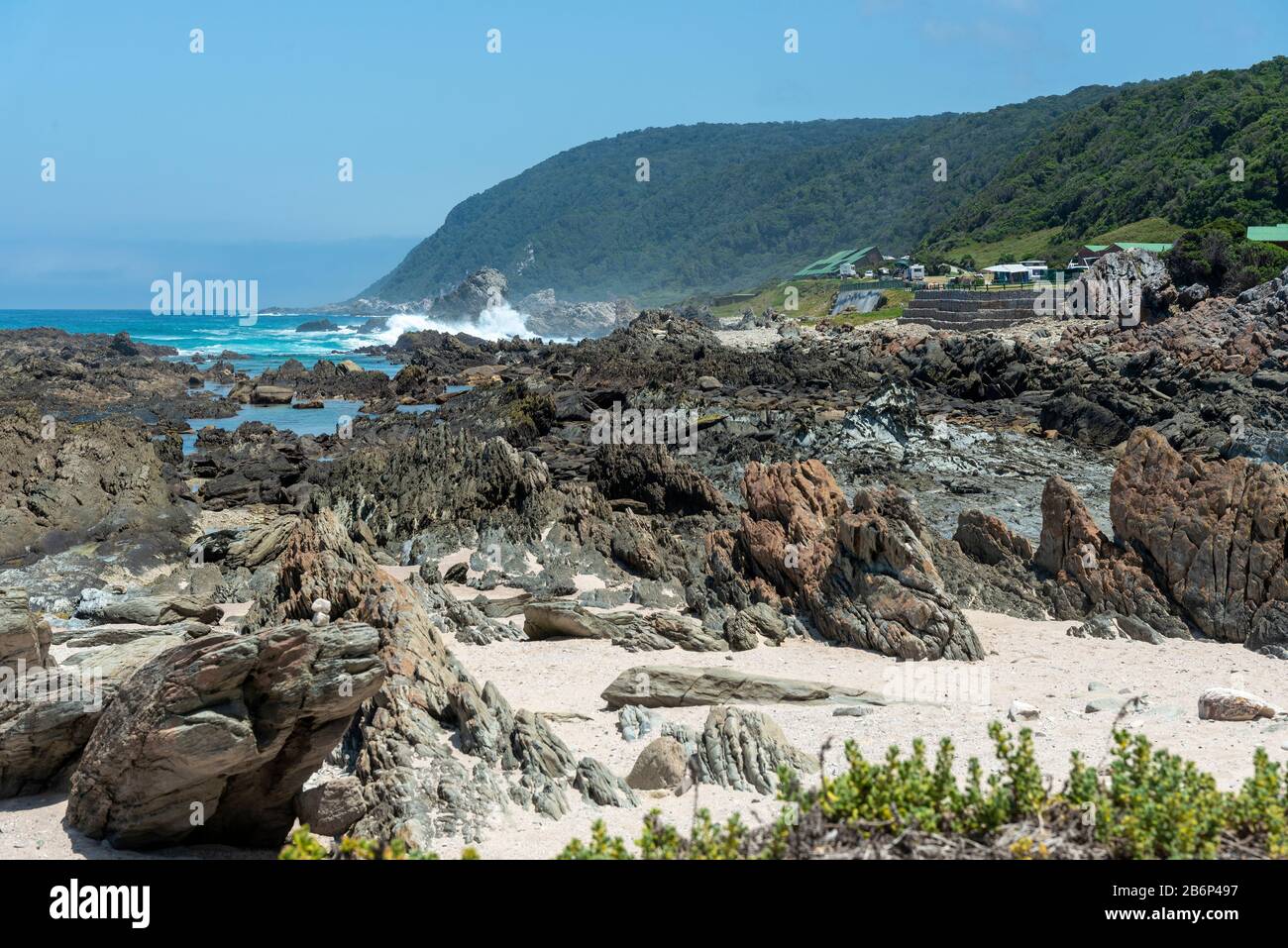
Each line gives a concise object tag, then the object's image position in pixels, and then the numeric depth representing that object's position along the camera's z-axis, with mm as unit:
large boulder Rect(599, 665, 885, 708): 10438
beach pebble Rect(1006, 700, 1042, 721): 9562
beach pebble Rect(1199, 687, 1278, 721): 9391
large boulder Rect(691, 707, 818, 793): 8422
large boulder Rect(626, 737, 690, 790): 8406
